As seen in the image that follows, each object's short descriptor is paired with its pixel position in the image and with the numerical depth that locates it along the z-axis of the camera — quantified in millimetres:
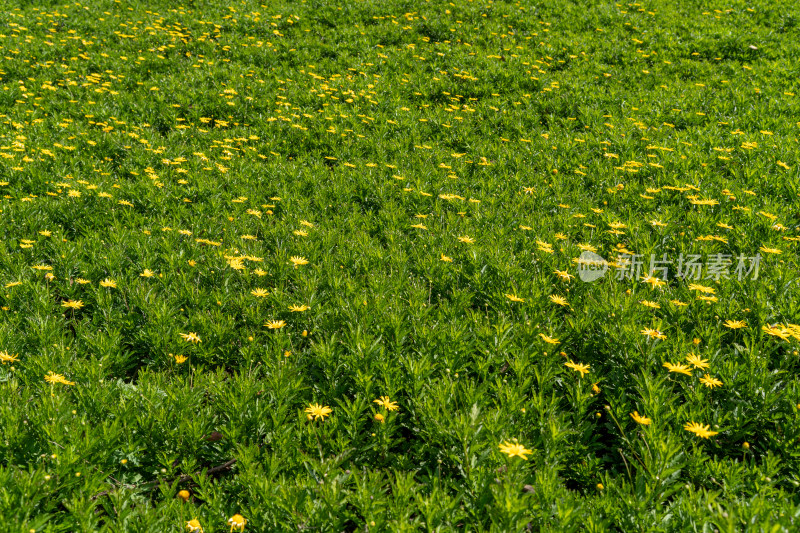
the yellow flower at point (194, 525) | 1794
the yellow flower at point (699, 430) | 1956
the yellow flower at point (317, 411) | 2266
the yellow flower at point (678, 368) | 2318
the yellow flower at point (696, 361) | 2406
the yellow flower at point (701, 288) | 3025
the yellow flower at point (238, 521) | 1786
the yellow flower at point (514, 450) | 1870
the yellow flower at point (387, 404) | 2252
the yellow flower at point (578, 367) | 2436
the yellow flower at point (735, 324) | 2709
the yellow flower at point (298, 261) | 3525
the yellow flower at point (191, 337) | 2759
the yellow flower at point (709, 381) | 2239
